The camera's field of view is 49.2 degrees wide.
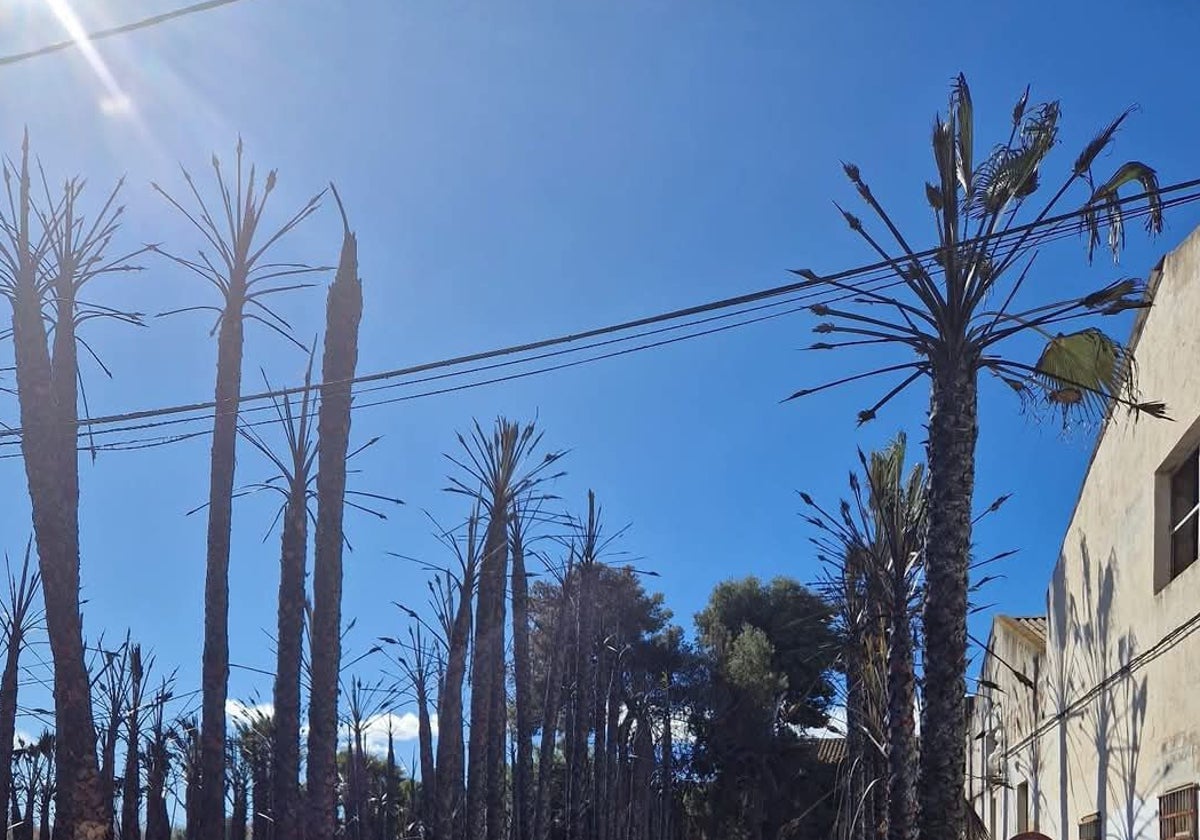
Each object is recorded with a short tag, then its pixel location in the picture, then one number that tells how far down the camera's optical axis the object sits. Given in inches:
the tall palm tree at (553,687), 1048.8
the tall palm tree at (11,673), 968.9
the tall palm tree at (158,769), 944.9
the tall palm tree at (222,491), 631.8
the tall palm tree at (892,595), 555.8
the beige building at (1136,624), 430.6
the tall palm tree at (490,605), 861.8
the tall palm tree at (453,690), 818.8
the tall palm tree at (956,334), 421.4
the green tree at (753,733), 1818.4
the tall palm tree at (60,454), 498.0
